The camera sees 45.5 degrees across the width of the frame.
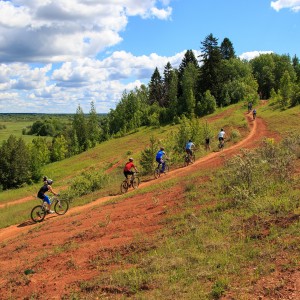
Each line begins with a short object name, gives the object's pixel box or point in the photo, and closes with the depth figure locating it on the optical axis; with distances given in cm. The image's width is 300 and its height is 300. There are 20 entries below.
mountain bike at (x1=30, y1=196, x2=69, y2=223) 1778
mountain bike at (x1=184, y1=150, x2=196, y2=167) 2664
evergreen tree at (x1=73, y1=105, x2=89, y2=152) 9525
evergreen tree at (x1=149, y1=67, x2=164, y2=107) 9350
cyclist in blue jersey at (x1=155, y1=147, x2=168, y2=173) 2333
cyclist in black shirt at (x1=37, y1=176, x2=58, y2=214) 1734
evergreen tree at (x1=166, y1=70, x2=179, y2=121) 7269
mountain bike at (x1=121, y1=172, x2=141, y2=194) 2098
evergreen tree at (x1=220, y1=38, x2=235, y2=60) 9112
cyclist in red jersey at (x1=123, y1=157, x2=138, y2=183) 2050
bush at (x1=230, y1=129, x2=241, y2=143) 3670
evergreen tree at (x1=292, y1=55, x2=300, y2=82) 9272
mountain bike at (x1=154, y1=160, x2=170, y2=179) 2378
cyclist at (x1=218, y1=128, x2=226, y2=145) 3095
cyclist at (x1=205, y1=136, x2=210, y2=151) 3177
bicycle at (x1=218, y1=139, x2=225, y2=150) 3144
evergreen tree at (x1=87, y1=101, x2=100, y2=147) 9456
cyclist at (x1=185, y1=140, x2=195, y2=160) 2624
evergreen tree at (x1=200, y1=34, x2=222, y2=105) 6750
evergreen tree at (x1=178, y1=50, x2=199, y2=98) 8456
